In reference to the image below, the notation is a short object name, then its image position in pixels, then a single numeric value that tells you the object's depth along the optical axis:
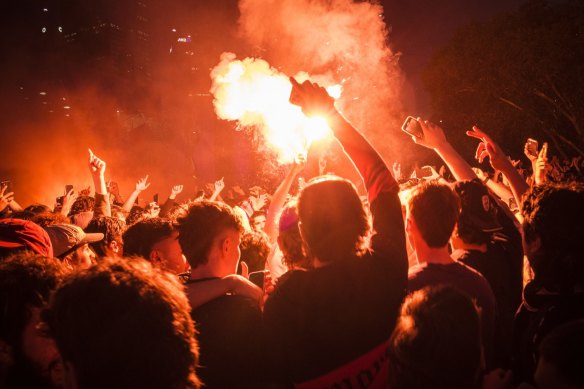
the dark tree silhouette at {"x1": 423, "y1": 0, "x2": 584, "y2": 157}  19.02
